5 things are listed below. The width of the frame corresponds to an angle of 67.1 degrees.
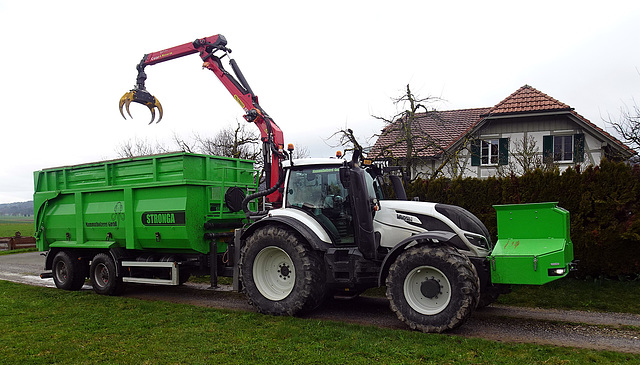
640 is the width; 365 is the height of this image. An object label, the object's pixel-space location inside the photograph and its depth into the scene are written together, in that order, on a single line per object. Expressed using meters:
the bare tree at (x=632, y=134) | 13.32
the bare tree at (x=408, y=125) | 13.08
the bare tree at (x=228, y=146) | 21.67
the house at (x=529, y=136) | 18.61
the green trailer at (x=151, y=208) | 8.84
